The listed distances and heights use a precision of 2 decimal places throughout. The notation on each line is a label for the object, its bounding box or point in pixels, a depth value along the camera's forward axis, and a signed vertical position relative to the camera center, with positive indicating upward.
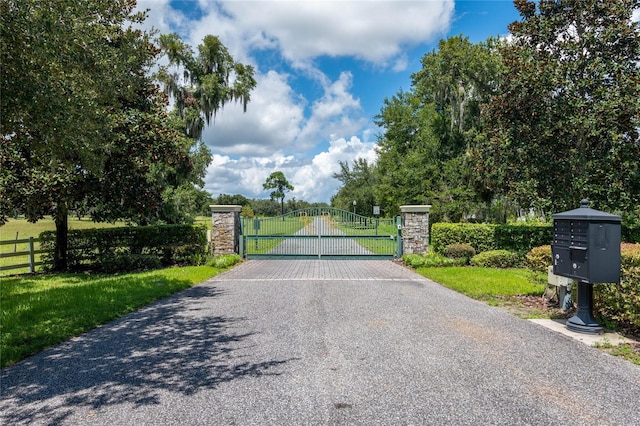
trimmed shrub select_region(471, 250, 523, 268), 11.68 -1.34
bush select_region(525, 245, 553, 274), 7.37 -0.84
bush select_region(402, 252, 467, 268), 11.84 -1.41
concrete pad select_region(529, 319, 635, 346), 4.77 -1.52
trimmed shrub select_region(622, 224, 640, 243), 11.41 -0.58
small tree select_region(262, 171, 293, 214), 74.44 +5.72
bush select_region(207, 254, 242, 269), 11.82 -1.41
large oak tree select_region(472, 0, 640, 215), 10.40 +2.85
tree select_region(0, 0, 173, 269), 5.12 +1.93
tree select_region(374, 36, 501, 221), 20.06 +4.51
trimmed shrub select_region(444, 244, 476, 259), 12.23 -1.13
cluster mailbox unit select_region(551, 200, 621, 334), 4.90 -0.50
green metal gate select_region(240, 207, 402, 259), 13.88 -0.66
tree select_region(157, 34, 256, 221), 20.31 +6.84
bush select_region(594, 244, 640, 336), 4.84 -1.06
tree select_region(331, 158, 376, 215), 40.72 +3.19
